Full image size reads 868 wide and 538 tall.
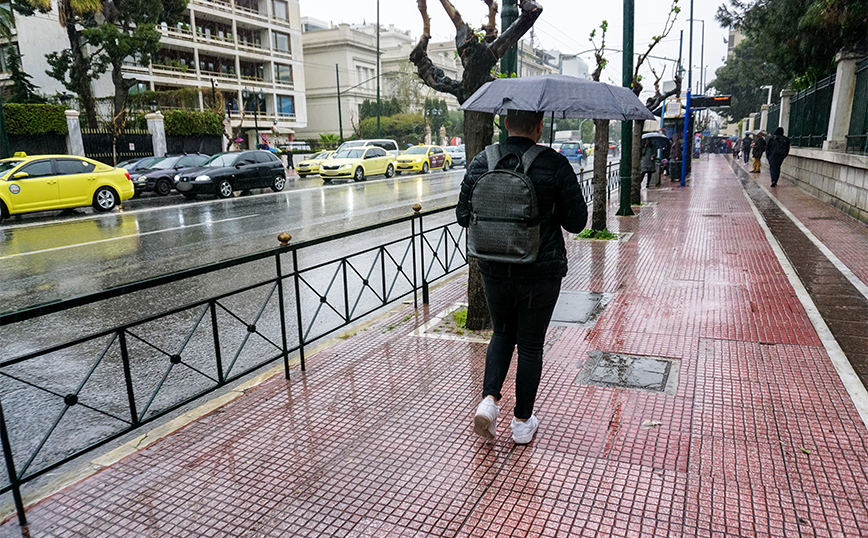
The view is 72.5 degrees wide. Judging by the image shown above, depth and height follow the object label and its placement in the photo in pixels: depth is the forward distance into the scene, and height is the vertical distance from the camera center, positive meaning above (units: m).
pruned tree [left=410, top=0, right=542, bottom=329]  5.42 +0.79
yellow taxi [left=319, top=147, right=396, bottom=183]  27.59 -0.73
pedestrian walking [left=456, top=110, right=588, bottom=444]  3.22 -0.74
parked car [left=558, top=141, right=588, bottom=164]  38.06 -0.37
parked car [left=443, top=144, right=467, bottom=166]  42.50 -0.53
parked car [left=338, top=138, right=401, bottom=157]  33.37 +0.26
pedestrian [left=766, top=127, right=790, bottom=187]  18.59 -0.35
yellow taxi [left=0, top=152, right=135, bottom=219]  15.41 -0.78
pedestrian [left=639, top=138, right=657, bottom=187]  19.52 -0.50
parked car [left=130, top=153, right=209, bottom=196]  21.75 -0.72
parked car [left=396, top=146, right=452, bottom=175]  33.09 -0.67
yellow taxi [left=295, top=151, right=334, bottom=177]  32.81 -0.91
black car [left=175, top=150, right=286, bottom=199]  20.50 -0.83
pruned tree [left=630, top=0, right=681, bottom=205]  13.76 +0.11
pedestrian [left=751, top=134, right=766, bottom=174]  26.47 -0.41
